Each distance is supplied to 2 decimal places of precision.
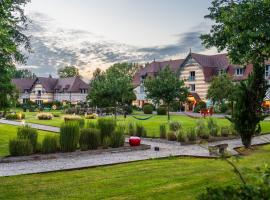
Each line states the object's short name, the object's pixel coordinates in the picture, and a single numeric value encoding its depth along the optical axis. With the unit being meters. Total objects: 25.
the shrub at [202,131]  23.44
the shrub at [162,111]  55.81
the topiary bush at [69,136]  16.80
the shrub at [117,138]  18.83
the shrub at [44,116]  42.69
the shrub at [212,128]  24.77
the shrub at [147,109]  59.81
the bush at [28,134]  16.08
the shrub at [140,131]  24.62
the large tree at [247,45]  16.89
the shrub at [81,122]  20.64
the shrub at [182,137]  21.80
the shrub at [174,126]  24.44
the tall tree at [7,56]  11.12
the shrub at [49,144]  16.30
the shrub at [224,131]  25.12
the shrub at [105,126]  19.19
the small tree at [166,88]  37.22
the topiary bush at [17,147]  15.45
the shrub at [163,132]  23.41
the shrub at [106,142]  18.55
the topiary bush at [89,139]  17.69
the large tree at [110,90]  39.56
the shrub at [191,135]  22.10
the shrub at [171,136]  22.41
